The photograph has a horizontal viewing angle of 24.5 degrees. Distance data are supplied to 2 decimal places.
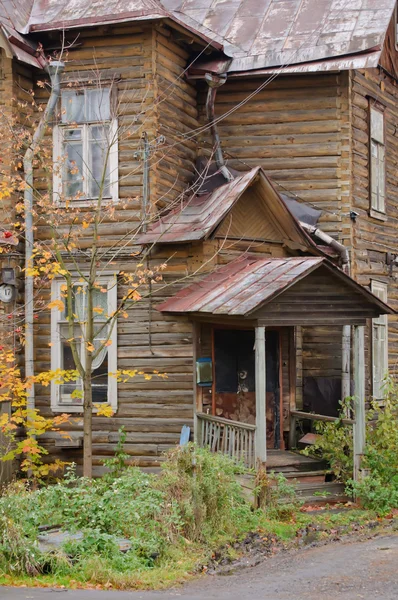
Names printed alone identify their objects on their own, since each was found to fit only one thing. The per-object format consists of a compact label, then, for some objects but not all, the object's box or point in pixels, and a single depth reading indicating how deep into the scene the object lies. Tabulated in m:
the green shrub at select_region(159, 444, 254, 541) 10.95
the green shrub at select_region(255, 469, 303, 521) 12.68
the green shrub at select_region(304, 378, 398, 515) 13.41
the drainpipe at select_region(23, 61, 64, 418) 14.21
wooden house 14.09
